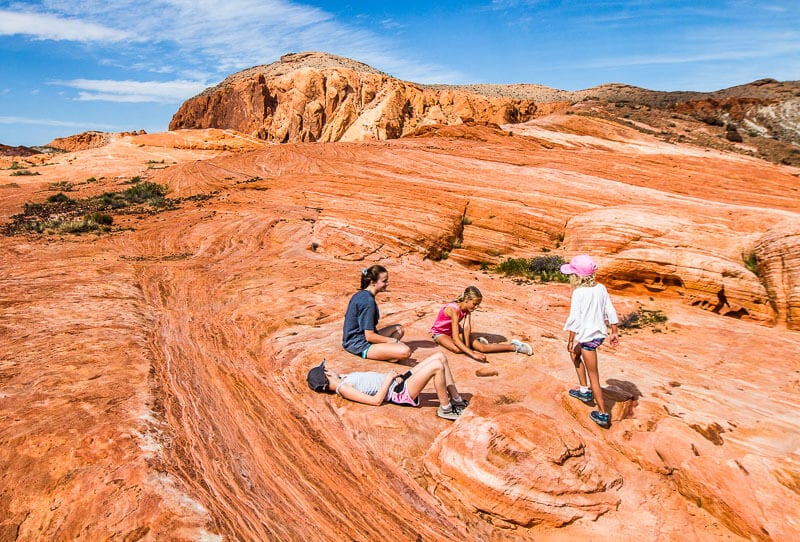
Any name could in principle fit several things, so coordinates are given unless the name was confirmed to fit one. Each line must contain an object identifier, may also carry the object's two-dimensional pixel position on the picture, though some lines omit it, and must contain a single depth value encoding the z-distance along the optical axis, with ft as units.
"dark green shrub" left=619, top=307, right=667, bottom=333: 31.60
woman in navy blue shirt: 20.18
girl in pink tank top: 21.12
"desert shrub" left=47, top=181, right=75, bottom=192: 75.73
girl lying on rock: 16.49
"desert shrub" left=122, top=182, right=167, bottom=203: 61.34
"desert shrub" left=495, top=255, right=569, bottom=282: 42.96
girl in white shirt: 16.52
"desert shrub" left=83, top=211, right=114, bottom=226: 48.80
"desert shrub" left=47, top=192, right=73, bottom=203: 64.49
